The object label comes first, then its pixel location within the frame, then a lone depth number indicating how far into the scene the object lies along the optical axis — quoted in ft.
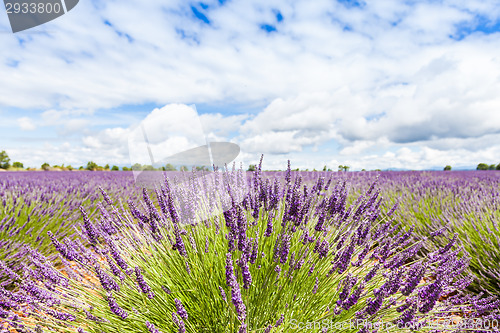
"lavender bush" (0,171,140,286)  9.73
